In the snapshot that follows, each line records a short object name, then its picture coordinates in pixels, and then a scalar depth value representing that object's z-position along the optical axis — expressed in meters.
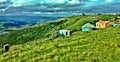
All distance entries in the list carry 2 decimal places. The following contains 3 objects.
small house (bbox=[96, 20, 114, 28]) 72.33
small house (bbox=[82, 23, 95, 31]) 68.60
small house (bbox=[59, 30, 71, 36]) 71.45
